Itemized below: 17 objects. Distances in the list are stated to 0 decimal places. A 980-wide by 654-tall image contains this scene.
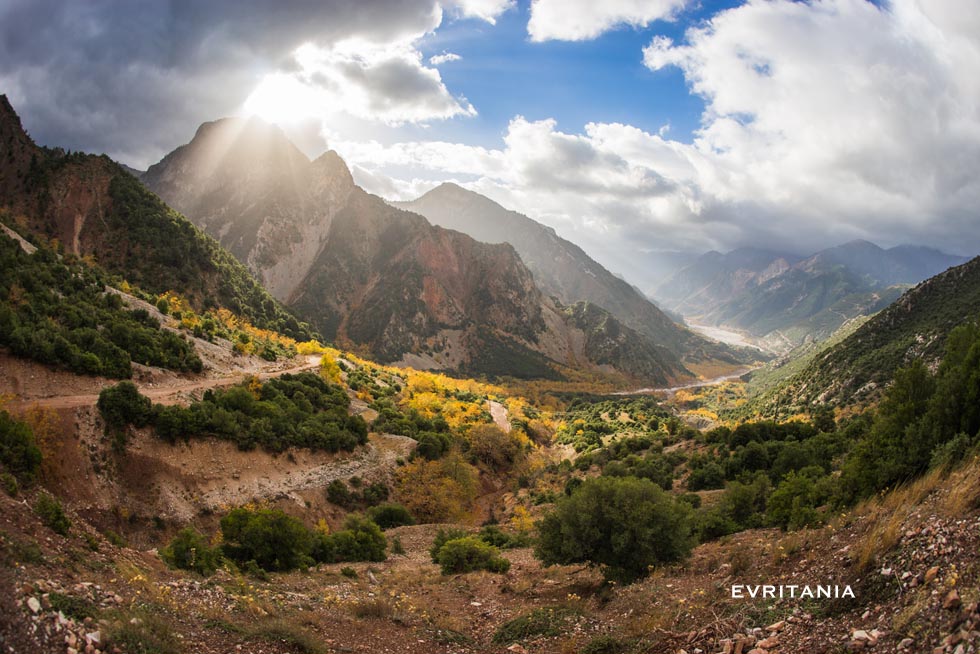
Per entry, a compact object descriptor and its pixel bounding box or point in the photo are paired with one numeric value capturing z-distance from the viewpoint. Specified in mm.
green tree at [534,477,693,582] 18734
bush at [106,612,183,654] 9445
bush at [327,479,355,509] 41812
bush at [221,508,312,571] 21109
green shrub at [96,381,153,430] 32406
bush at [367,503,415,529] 38844
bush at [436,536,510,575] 24375
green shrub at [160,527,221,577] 17422
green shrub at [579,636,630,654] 12070
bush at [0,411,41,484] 19234
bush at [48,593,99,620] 9500
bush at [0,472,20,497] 14133
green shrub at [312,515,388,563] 25784
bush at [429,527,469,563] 28606
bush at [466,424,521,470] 64250
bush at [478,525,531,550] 31239
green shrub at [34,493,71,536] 13367
